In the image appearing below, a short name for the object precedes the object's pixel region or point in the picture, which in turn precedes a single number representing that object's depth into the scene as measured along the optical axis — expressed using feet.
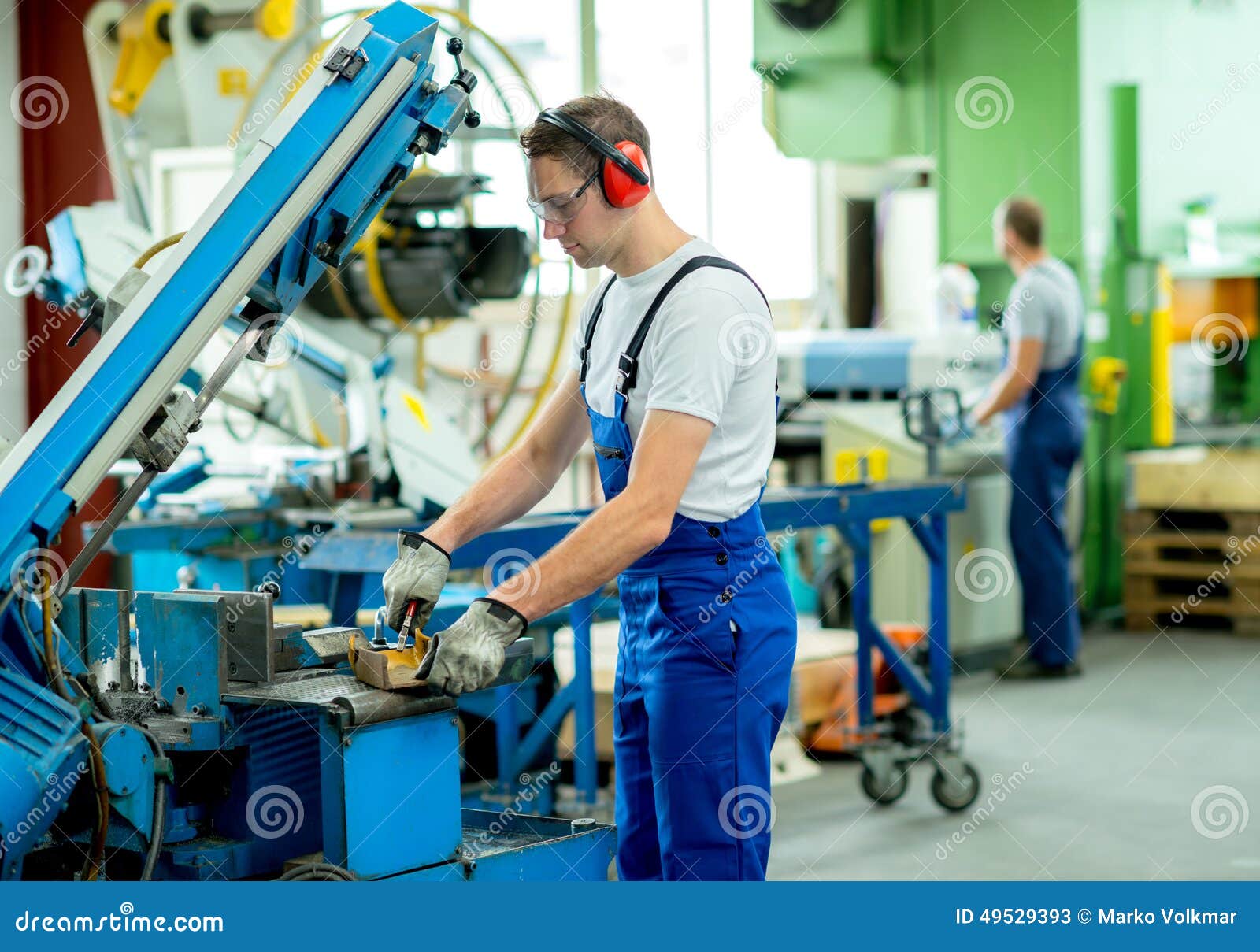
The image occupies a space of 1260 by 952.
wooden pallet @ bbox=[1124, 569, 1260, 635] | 21.26
